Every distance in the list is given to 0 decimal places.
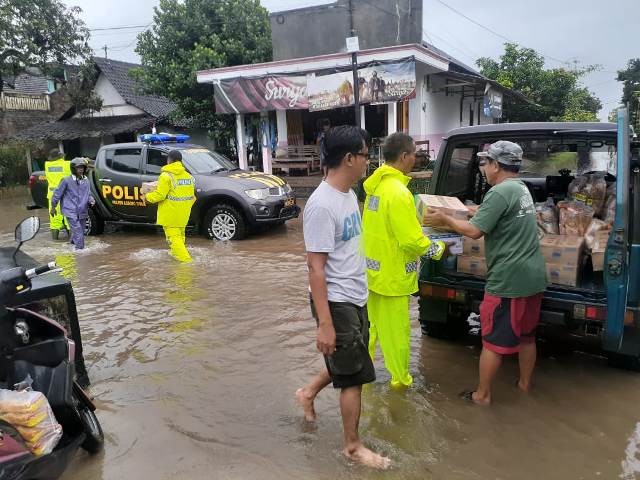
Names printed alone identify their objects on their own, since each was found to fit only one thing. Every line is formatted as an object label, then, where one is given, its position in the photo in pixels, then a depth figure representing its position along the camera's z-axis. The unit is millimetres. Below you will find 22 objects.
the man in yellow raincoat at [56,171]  9359
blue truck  3164
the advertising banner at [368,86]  13211
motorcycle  2316
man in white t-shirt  2594
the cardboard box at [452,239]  3836
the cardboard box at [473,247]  3941
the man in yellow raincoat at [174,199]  7074
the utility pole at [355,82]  12492
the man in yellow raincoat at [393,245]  3240
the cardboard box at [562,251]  3542
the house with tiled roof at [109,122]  21672
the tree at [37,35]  18672
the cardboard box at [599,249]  3408
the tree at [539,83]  25000
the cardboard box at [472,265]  3902
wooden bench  16172
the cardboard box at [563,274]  3543
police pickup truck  8953
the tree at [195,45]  17734
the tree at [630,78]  41541
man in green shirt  3217
